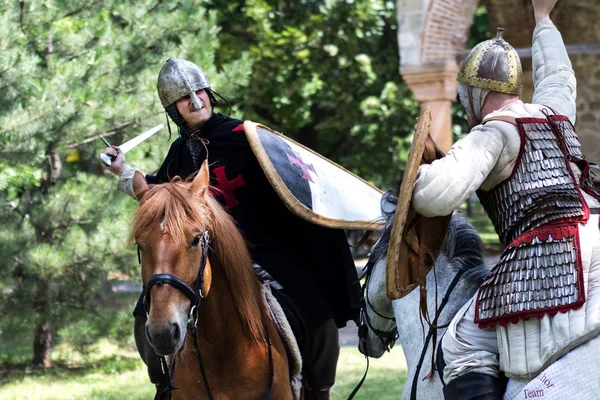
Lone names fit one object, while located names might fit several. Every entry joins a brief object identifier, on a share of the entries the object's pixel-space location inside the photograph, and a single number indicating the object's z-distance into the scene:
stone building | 26.20
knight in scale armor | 6.39
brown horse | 7.19
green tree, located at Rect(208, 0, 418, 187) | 34.37
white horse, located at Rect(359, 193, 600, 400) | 7.35
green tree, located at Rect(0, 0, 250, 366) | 17.70
